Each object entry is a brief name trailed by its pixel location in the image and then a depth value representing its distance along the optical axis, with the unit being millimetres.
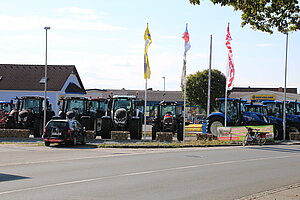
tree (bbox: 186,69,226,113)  75312
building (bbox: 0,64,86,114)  64312
